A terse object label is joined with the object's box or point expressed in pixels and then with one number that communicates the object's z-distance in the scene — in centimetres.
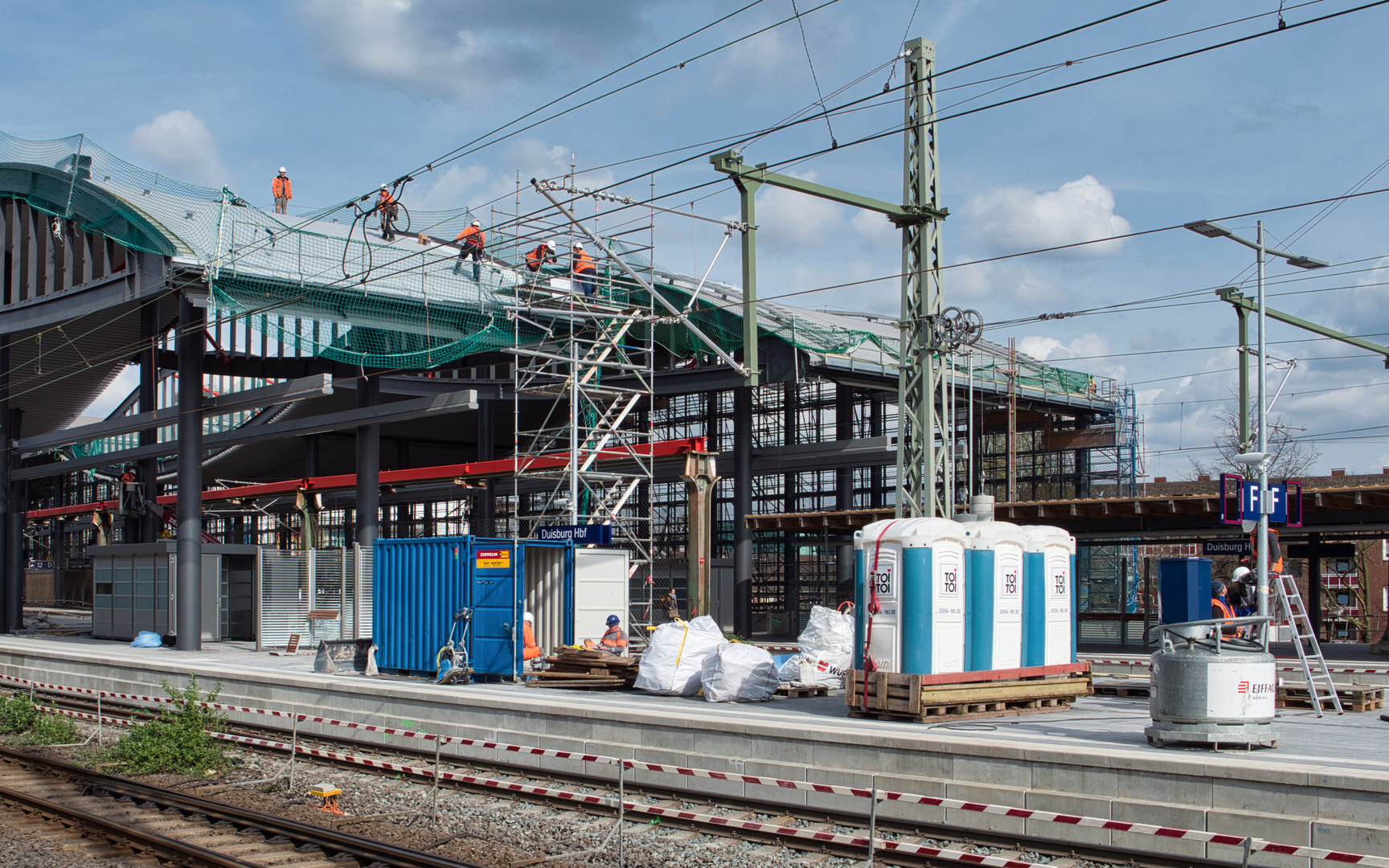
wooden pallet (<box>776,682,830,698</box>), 1767
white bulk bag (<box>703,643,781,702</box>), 1691
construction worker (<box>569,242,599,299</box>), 3088
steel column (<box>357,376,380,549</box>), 3181
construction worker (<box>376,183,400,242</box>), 2643
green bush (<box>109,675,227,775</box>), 1587
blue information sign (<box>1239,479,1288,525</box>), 1708
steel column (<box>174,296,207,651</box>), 2836
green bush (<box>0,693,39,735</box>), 1980
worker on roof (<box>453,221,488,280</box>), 2988
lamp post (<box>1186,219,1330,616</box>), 1678
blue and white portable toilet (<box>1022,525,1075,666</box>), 1562
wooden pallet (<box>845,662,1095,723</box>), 1411
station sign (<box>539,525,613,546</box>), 2188
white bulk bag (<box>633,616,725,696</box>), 1781
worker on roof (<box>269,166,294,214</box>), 3331
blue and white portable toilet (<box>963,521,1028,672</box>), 1488
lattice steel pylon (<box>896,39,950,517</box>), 1738
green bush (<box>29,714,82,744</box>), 1895
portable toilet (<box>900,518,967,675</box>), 1434
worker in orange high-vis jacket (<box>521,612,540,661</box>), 1983
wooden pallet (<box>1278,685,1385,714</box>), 1552
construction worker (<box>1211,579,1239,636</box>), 1571
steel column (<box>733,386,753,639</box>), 3534
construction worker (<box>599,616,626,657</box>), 1977
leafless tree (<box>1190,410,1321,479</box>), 4878
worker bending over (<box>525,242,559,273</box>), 3084
